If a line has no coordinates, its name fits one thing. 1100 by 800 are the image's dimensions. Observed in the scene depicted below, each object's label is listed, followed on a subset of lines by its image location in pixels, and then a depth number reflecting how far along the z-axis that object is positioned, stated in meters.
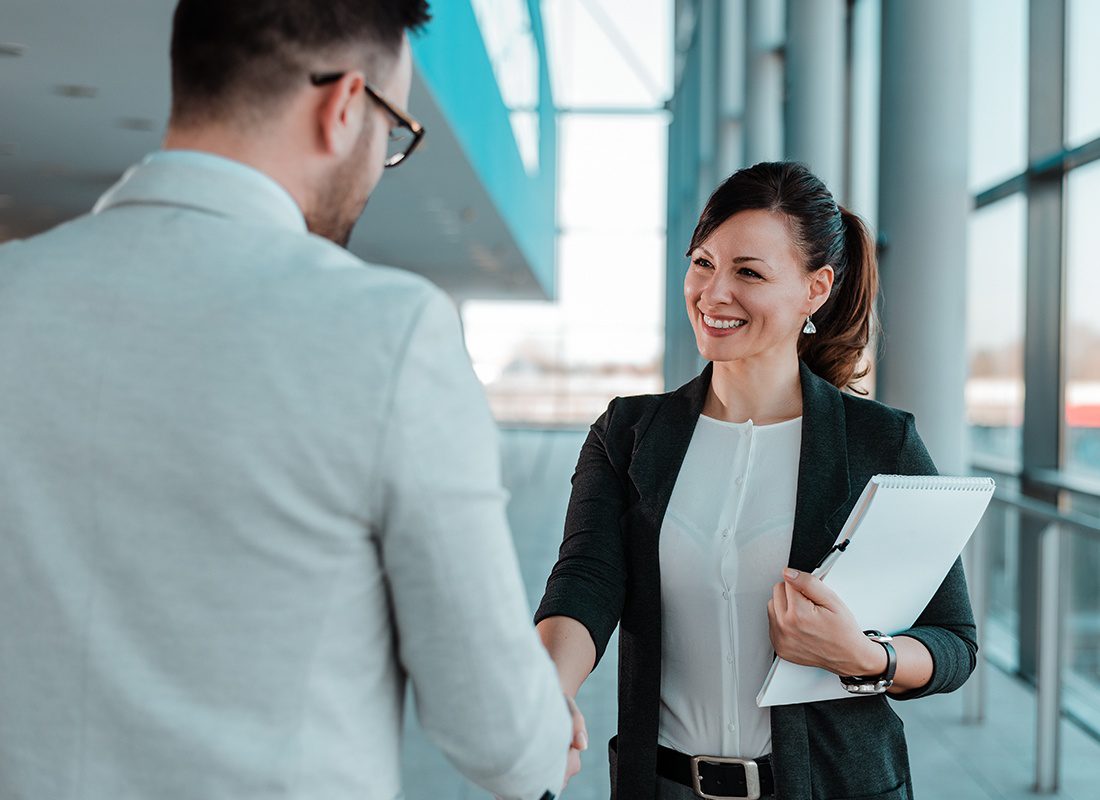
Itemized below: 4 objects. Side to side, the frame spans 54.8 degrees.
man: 0.86
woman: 1.54
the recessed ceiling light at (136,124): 6.42
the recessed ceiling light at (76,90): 5.52
